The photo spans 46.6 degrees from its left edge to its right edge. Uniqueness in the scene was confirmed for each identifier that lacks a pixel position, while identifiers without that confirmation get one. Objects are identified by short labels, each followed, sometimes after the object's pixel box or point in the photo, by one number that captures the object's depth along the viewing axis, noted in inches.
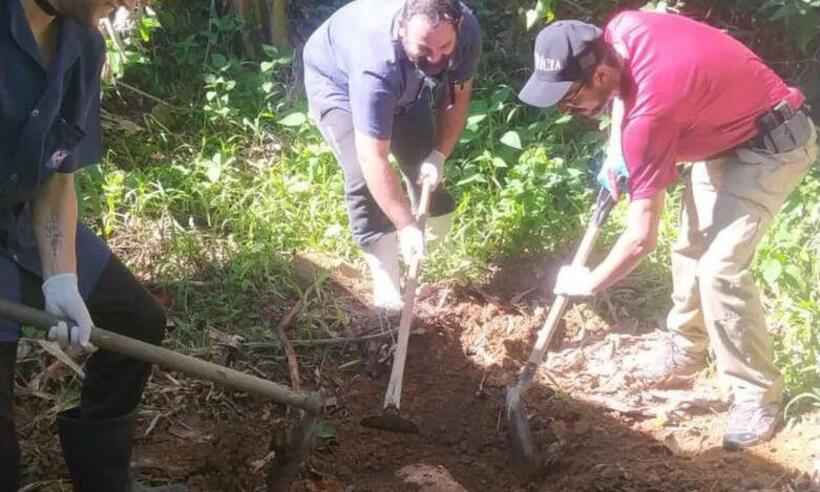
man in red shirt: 114.9
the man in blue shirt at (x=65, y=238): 85.4
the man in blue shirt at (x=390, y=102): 138.2
